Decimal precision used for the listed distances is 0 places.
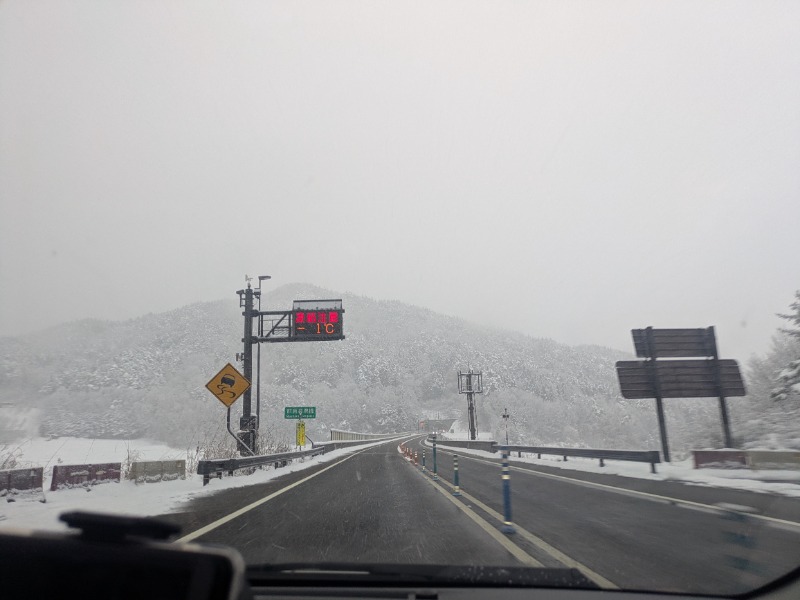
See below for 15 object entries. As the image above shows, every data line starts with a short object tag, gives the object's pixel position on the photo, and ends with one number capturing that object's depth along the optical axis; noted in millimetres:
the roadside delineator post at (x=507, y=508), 6965
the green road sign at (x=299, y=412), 36619
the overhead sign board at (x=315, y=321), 25188
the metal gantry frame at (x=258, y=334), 23328
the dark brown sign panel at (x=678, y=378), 21891
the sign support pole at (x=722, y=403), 19906
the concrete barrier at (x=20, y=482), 9852
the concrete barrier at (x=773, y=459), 13390
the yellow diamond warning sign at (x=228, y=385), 17203
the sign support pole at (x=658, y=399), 21059
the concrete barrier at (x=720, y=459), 15102
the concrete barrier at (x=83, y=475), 11299
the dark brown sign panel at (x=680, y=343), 22406
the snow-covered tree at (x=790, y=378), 22438
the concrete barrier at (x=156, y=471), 13430
